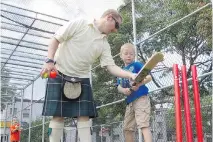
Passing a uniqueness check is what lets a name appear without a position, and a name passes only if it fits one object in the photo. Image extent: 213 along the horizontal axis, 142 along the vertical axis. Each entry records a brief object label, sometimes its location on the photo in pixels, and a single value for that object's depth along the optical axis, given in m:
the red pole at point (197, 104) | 1.78
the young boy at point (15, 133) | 7.94
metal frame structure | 6.27
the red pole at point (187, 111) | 1.74
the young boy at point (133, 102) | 2.49
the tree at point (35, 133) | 8.07
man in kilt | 2.02
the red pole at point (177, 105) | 1.74
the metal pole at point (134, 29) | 3.27
